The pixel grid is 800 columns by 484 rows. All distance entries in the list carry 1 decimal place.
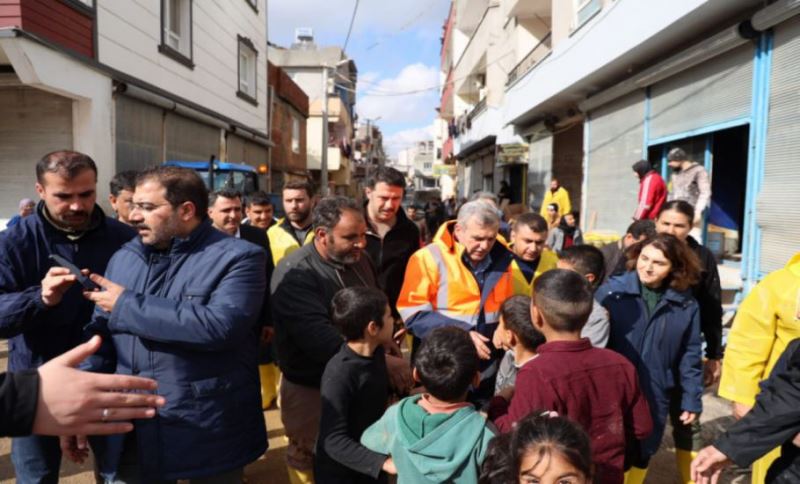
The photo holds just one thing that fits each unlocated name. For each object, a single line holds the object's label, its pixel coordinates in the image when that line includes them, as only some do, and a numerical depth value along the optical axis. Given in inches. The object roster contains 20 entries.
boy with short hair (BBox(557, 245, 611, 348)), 128.1
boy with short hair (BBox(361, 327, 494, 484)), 75.9
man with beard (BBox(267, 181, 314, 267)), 187.2
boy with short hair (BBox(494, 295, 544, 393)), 97.1
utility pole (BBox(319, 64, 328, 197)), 925.1
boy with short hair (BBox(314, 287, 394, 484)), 88.2
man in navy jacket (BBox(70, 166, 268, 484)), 81.4
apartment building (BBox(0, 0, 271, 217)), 286.8
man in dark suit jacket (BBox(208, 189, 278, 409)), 174.1
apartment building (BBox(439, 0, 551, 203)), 609.3
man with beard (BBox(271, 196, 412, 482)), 106.2
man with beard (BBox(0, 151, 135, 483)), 101.4
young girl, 63.6
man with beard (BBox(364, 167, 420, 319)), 161.0
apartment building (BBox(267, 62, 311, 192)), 770.8
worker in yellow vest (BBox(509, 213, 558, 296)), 149.7
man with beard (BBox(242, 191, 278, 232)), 218.1
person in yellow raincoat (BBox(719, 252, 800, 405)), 92.7
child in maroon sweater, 81.8
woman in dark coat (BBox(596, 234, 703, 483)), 116.7
